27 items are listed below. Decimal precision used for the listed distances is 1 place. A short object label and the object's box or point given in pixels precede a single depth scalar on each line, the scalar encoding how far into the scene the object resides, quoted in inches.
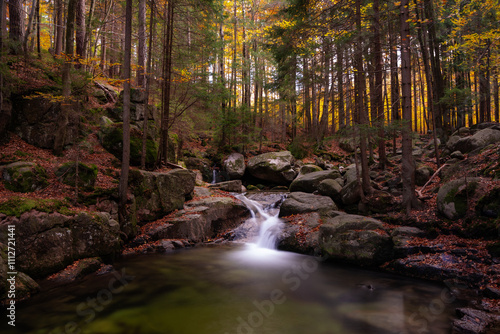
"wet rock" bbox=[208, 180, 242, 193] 625.6
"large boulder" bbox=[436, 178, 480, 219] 275.3
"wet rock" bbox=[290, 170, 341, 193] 523.5
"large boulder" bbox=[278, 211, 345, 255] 342.6
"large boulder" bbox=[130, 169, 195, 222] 376.5
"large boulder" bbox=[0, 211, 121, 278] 220.5
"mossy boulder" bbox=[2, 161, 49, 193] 271.4
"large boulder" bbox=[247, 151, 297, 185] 682.2
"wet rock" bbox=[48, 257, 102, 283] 233.6
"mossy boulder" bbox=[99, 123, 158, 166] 422.3
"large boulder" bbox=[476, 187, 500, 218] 245.7
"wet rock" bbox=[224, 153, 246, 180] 724.0
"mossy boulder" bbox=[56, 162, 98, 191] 314.2
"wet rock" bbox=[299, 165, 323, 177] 669.3
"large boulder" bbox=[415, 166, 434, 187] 418.9
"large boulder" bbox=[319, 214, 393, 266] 285.7
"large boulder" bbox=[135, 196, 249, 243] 373.1
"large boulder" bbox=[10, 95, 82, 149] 342.0
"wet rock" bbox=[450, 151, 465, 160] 414.8
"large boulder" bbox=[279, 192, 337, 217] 418.7
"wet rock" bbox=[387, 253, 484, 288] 219.9
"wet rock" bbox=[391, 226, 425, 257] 272.4
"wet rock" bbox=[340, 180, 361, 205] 412.5
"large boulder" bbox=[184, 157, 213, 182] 708.0
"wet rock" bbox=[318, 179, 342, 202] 456.8
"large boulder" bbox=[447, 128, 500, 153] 409.4
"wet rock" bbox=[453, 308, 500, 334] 160.1
